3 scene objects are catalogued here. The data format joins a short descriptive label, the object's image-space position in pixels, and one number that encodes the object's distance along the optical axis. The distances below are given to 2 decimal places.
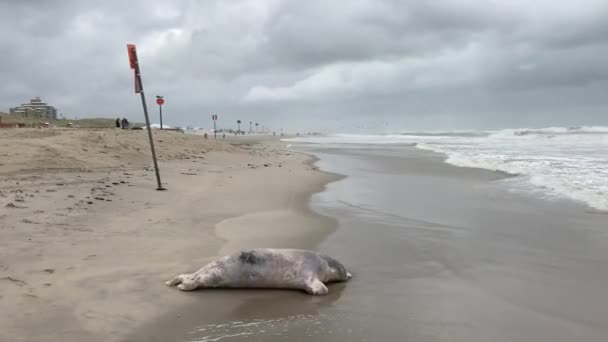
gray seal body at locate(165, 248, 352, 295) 5.44
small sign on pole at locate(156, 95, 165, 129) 37.19
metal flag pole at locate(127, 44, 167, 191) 10.67
